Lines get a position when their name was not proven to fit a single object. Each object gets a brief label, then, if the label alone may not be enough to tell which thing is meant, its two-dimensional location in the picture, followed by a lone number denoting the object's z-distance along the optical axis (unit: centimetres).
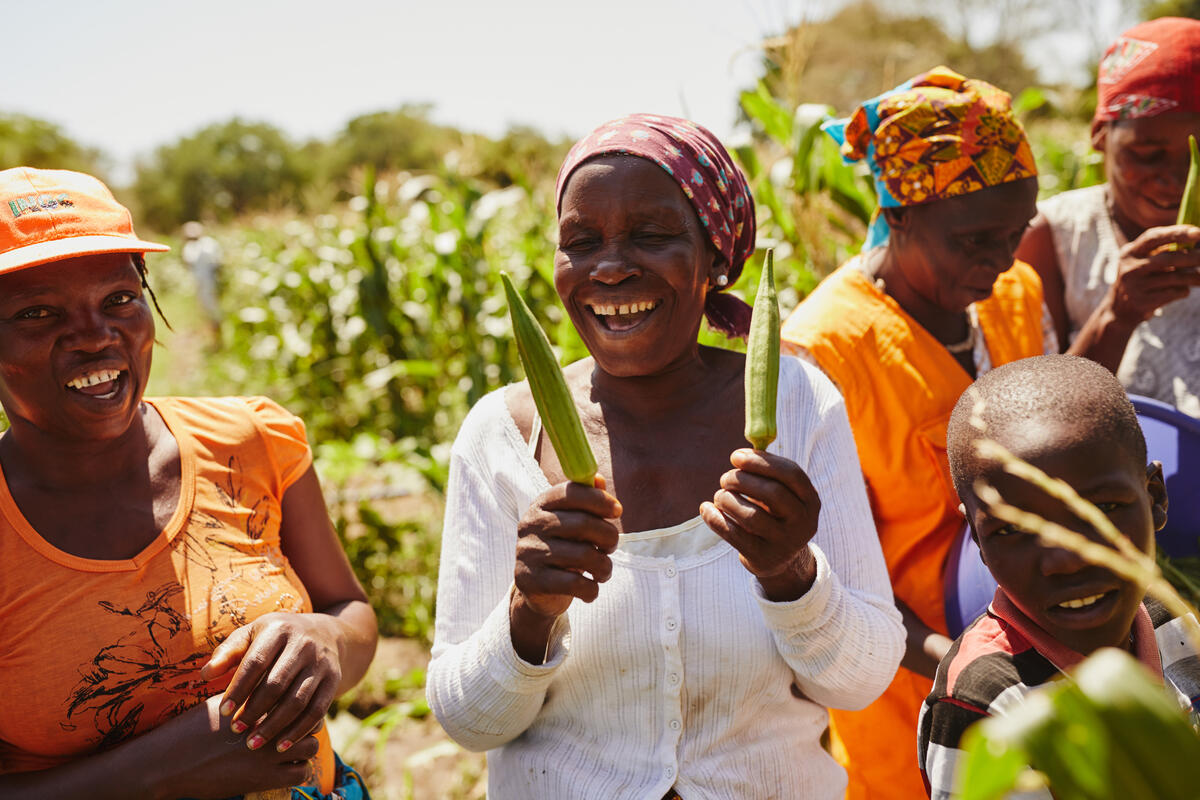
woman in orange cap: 157
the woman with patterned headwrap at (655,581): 158
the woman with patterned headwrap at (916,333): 206
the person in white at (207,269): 1235
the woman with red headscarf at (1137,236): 210
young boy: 121
